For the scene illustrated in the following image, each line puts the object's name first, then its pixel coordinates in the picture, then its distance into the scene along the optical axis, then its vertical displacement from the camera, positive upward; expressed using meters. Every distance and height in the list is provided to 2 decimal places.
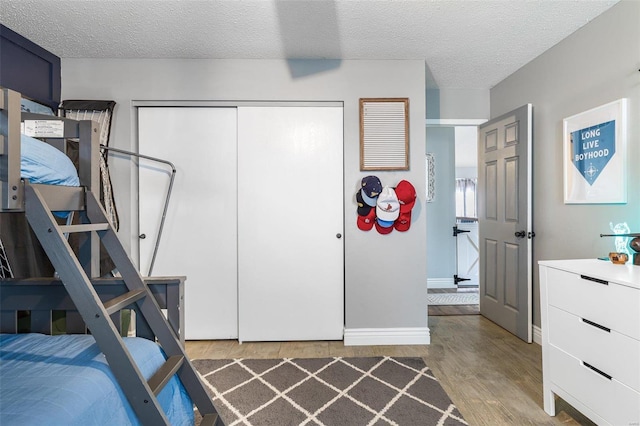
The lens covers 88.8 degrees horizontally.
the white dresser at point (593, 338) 1.37 -0.59
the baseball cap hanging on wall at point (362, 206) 2.73 +0.06
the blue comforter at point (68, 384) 0.89 -0.53
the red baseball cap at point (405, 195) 2.69 +0.15
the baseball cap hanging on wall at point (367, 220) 2.75 -0.06
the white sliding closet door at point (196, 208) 2.84 +0.05
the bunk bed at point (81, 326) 0.99 -0.48
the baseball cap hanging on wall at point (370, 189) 2.67 +0.20
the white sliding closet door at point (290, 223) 2.82 -0.09
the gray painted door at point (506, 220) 2.79 -0.06
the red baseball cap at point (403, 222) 2.74 -0.08
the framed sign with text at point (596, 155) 2.01 +0.39
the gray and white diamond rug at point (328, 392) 1.78 -1.11
